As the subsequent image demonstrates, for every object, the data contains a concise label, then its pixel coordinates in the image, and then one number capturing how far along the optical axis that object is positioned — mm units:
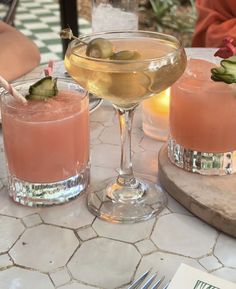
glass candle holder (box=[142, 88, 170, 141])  742
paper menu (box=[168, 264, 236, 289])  445
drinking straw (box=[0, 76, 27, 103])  543
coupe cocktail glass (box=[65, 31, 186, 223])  511
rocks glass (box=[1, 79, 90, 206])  563
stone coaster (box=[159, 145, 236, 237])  545
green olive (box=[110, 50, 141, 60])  518
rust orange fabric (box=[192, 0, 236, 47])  1271
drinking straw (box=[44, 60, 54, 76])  623
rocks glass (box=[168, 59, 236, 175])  590
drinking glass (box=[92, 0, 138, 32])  989
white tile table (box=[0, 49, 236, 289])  482
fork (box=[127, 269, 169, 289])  460
